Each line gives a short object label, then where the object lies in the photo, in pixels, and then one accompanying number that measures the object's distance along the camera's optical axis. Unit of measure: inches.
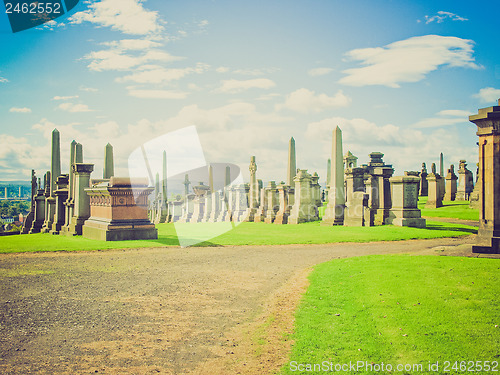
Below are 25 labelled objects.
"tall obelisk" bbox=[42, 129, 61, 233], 853.2
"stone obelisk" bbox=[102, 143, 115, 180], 880.9
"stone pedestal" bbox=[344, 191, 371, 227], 837.8
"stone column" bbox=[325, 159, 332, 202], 1642.5
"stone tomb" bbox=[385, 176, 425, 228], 778.2
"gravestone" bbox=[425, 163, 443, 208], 1216.8
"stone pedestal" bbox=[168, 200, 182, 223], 1439.5
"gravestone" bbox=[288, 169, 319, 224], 985.5
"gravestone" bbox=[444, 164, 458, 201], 1373.0
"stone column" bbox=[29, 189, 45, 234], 942.4
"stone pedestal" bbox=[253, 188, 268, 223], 1126.4
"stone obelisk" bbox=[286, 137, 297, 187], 1224.2
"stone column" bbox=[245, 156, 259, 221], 1179.9
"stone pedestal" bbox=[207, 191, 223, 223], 1321.4
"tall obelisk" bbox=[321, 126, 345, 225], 885.2
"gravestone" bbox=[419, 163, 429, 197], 1700.9
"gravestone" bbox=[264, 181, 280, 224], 1083.3
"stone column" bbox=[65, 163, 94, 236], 698.2
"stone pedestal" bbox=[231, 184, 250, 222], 1248.5
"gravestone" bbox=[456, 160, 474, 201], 1321.4
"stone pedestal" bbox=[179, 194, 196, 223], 1422.2
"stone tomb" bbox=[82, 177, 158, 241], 596.4
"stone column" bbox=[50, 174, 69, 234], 778.8
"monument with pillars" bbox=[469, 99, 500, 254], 372.2
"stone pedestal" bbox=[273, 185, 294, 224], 1035.9
